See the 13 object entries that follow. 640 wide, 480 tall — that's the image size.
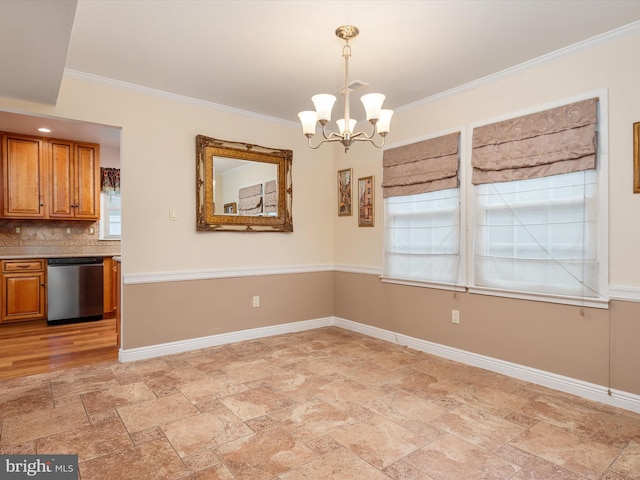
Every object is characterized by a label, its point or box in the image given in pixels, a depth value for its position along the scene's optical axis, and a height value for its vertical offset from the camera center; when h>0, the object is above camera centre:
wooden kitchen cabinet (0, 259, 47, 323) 4.81 -0.69
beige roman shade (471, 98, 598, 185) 2.63 +0.69
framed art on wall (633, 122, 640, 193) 2.42 +0.50
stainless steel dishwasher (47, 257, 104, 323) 4.95 -0.70
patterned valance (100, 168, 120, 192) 6.22 +0.93
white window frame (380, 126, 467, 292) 3.40 +0.11
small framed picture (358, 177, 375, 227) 4.30 +0.39
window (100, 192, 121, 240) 6.13 +0.34
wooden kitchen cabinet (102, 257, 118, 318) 5.41 -0.73
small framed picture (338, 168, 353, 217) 4.59 +0.54
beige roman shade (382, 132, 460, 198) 3.47 +0.67
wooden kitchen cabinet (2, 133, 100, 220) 4.75 +0.76
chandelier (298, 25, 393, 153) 2.30 +0.76
